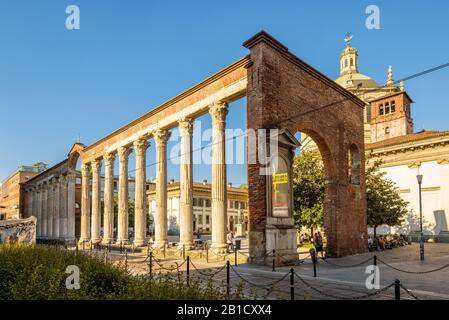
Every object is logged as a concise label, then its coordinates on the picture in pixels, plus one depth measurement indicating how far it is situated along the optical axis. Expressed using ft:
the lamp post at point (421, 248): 65.67
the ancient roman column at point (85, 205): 129.08
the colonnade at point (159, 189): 65.98
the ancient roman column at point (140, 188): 93.81
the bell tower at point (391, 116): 187.42
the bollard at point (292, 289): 28.40
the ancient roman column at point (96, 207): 118.83
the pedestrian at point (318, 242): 62.85
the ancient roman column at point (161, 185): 84.63
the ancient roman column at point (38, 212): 180.55
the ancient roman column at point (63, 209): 146.33
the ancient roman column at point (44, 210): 172.98
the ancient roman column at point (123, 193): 103.83
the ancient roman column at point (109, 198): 111.96
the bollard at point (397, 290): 22.88
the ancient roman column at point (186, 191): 74.79
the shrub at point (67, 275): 19.83
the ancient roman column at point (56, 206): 152.97
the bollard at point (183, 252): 70.61
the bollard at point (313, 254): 43.98
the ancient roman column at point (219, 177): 64.95
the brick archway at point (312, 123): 53.36
